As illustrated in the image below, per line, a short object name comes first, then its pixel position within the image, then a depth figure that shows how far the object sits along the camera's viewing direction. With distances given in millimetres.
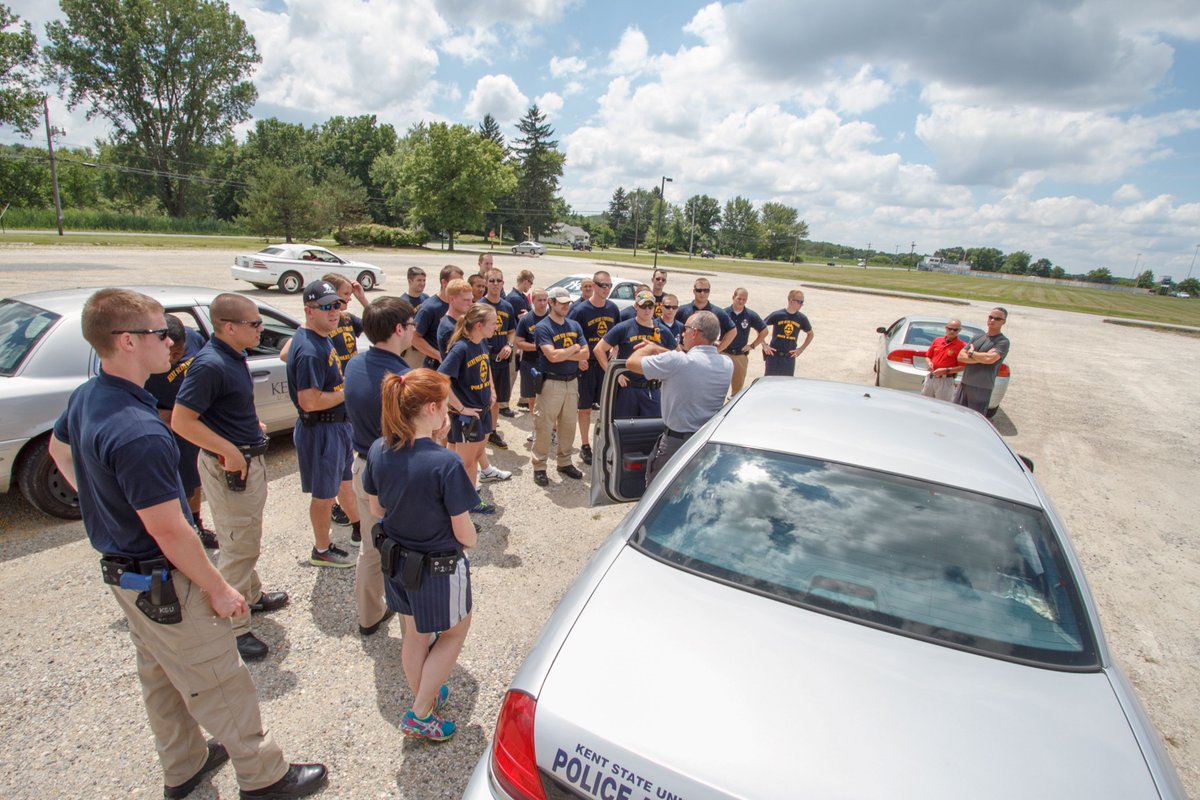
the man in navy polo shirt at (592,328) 6070
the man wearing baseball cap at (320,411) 3406
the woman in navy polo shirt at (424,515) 2260
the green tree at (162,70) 48312
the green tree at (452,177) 47250
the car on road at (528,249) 54094
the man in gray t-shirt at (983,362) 6637
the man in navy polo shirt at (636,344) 4997
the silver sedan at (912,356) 8273
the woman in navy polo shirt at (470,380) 4191
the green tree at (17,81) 35000
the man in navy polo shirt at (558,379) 5324
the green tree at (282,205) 36562
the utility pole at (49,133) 35650
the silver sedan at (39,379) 3855
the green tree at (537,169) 77750
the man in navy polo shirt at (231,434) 2875
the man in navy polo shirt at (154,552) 1791
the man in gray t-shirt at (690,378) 3781
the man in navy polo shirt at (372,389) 3068
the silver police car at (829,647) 1413
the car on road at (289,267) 17609
